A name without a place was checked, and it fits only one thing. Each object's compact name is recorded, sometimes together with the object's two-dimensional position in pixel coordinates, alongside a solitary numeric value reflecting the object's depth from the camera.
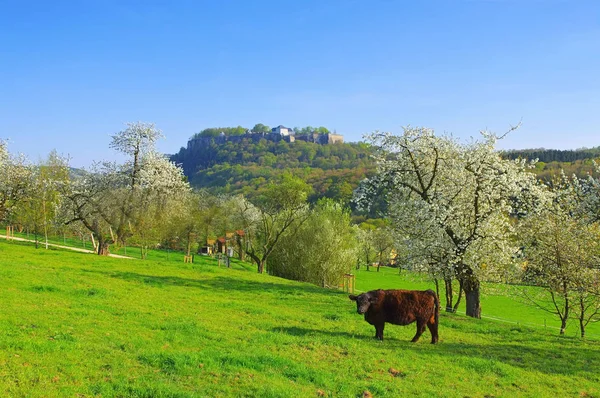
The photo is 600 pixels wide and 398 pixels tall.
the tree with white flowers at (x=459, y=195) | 24.27
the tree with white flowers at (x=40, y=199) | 42.47
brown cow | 15.16
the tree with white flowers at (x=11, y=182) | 42.67
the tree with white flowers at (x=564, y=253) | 24.89
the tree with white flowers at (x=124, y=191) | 37.41
